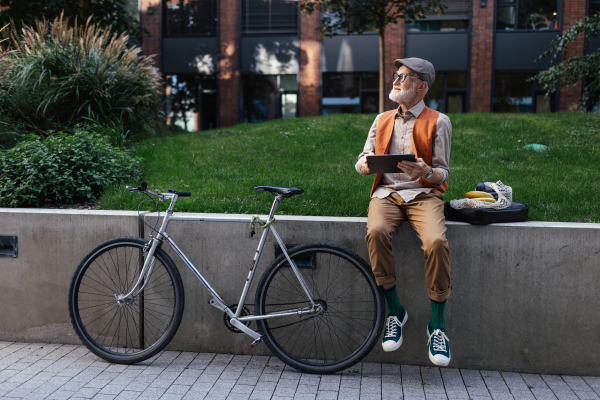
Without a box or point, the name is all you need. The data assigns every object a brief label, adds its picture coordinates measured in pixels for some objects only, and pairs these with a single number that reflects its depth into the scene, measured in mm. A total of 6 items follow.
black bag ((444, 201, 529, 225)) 3916
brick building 20938
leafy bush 5207
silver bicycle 3895
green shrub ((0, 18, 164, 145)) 7793
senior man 3668
